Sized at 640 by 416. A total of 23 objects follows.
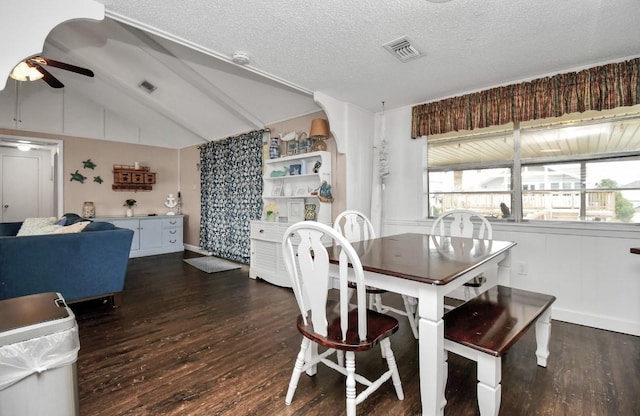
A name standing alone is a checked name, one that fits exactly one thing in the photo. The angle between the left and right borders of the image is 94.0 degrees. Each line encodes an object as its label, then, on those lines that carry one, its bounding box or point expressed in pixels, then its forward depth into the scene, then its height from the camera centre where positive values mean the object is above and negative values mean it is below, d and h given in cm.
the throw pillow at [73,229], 296 -23
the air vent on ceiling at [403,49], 228 +125
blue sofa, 251 -53
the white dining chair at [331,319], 137 -59
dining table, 136 -35
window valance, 245 +101
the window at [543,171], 258 +35
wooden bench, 134 -64
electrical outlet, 297 -63
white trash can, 103 -56
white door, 549 +35
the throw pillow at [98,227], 313 -22
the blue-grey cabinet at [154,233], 576 -55
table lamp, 367 +96
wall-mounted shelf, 600 +57
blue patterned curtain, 495 +24
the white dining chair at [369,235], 248 -26
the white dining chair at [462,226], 271 -19
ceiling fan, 322 +153
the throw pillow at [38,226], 382 -27
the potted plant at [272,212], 432 -9
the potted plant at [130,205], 598 +2
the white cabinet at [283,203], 383 +4
